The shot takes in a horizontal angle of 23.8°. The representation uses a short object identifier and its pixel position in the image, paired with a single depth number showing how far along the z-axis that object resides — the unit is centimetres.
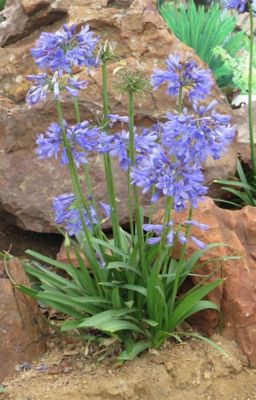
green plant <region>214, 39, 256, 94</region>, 567
